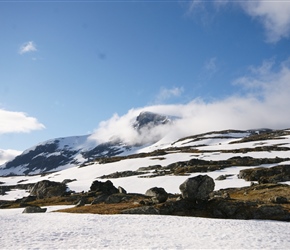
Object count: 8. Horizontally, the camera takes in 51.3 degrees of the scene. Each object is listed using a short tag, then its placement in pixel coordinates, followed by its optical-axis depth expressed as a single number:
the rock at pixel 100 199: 47.25
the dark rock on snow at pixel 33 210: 38.10
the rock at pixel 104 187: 67.50
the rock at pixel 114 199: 46.91
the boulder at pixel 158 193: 37.81
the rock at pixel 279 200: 38.84
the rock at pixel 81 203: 47.22
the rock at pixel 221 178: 75.44
